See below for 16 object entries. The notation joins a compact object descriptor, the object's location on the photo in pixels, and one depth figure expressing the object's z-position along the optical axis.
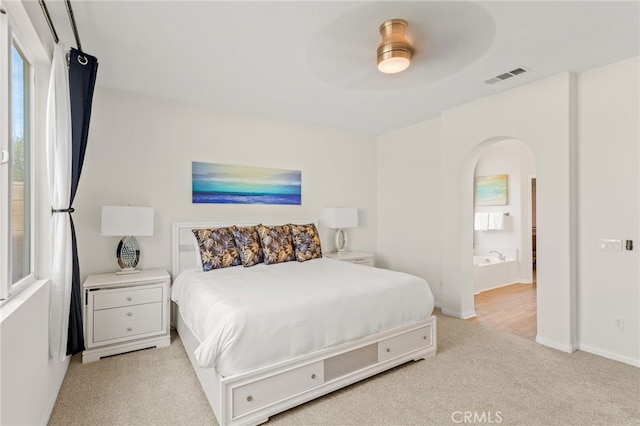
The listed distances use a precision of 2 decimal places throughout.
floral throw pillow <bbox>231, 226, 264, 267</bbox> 3.39
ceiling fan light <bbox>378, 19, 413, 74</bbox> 2.11
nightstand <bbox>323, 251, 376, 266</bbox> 4.29
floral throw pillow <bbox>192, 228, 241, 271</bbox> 3.21
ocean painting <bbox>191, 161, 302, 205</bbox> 3.74
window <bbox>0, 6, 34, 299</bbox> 1.54
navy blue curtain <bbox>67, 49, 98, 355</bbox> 2.31
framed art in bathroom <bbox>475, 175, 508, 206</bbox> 6.05
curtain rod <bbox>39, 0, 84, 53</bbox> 1.90
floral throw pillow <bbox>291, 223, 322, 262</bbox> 3.74
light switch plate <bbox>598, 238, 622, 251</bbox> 2.72
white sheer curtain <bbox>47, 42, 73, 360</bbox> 2.07
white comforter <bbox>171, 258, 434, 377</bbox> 1.89
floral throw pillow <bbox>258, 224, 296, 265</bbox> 3.50
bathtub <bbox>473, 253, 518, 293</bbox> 5.16
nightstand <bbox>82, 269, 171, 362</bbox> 2.72
